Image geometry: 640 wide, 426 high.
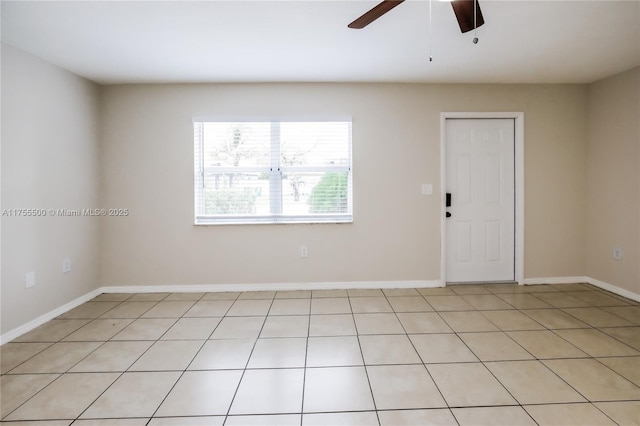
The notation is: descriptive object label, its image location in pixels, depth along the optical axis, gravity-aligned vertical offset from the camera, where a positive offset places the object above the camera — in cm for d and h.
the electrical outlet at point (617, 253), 341 -59
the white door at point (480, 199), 373 +2
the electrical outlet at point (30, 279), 267 -65
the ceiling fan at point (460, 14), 161 +107
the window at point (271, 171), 364 +37
